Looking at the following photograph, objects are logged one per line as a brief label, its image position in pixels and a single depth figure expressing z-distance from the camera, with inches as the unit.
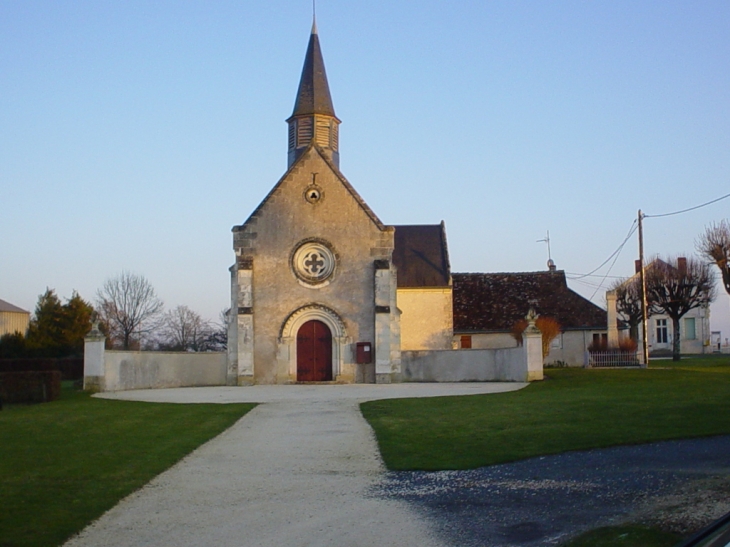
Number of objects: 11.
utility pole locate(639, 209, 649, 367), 1403.8
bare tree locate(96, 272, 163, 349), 2674.7
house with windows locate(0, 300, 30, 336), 2714.1
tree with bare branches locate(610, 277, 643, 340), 2059.5
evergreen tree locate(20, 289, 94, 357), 1839.3
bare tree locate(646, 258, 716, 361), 1852.9
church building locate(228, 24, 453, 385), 1257.4
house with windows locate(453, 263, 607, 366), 1756.9
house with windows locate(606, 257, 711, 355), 2758.4
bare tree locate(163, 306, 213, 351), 3078.2
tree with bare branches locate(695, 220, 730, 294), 1390.3
